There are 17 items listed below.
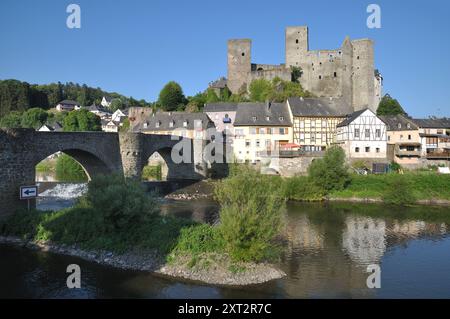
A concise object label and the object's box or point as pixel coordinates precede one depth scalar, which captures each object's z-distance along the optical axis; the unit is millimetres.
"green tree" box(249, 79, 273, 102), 60944
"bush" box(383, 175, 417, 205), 36750
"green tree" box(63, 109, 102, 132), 73875
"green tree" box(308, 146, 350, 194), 38906
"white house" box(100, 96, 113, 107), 144900
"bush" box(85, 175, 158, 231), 20516
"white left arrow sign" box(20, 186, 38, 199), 24533
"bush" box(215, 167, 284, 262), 17234
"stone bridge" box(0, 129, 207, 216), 24188
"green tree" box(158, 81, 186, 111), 67438
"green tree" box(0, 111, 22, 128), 92562
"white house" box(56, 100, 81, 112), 121062
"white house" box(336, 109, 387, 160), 47219
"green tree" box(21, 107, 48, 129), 94625
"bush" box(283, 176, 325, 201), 38625
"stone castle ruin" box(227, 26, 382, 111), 62969
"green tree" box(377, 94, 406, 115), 62969
